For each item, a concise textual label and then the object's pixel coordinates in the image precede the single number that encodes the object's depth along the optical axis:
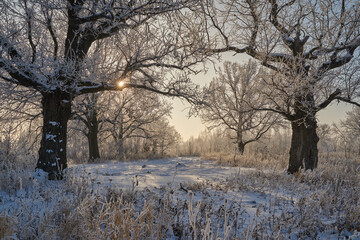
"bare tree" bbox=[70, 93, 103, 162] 12.88
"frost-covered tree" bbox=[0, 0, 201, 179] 4.59
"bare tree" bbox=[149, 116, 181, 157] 18.41
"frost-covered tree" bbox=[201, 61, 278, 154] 15.96
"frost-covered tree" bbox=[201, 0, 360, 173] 6.32
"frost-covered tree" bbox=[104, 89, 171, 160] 13.09
